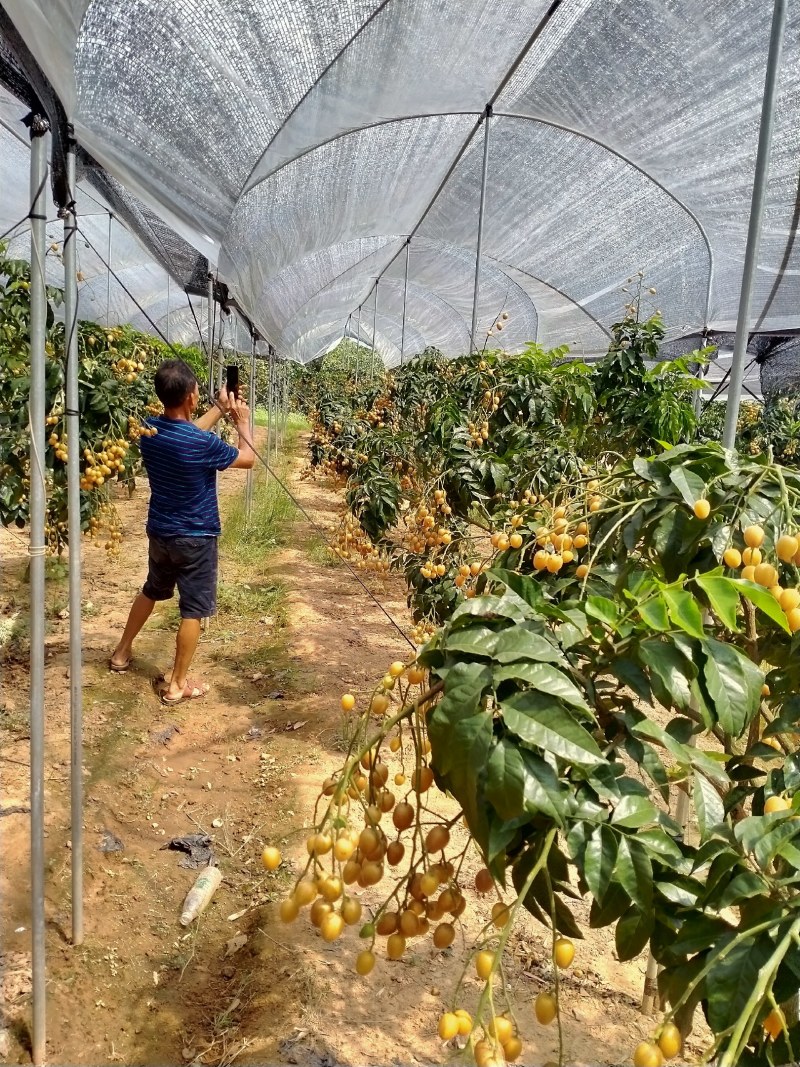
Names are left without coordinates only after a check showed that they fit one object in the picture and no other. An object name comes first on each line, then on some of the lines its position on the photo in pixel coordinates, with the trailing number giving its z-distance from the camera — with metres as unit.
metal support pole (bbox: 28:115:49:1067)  1.54
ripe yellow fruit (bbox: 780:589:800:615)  0.88
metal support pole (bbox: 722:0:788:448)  1.75
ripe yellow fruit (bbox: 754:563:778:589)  0.88
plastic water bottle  2.13
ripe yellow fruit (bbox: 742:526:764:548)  0.92
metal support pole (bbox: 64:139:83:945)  1.75
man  3.16
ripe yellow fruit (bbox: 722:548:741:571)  0.92
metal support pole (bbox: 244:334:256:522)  6.94
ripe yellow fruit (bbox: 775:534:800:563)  0.86
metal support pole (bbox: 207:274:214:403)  4.31
